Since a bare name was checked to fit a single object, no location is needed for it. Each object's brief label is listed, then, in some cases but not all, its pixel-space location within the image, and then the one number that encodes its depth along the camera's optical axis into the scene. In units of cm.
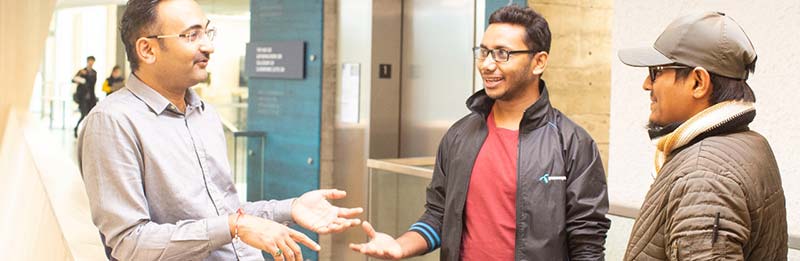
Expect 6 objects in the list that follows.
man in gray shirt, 274
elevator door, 705
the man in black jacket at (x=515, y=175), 321
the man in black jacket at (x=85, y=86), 1754
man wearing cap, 229
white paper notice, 793
